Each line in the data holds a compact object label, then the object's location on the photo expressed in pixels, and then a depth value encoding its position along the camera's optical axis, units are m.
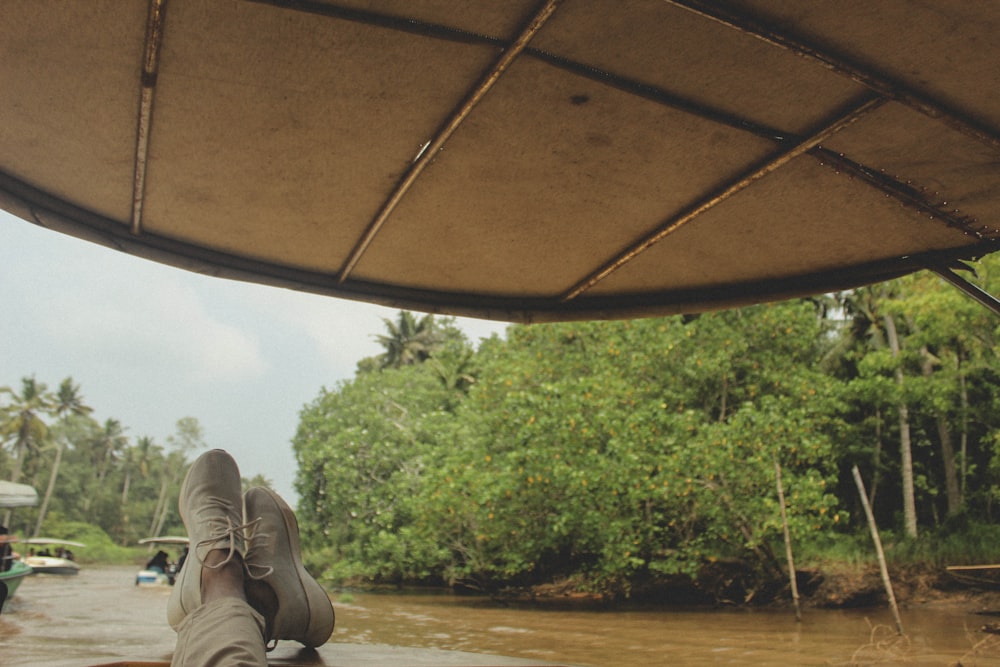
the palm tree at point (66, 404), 45.09
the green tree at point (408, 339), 32.03
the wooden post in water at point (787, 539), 10.52
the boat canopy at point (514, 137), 1.30
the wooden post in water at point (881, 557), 8.12
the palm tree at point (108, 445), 55.59
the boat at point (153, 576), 19.87
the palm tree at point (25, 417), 40.75
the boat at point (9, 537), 10.49
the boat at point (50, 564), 22.38
